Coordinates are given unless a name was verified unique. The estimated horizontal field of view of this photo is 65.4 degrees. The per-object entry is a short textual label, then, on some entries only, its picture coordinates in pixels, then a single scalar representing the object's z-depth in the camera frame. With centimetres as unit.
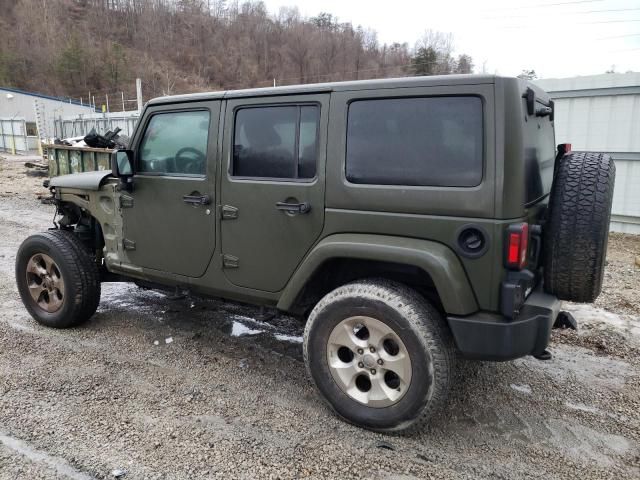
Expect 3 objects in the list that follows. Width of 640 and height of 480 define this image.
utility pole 2187
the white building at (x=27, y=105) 3909
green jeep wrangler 258
